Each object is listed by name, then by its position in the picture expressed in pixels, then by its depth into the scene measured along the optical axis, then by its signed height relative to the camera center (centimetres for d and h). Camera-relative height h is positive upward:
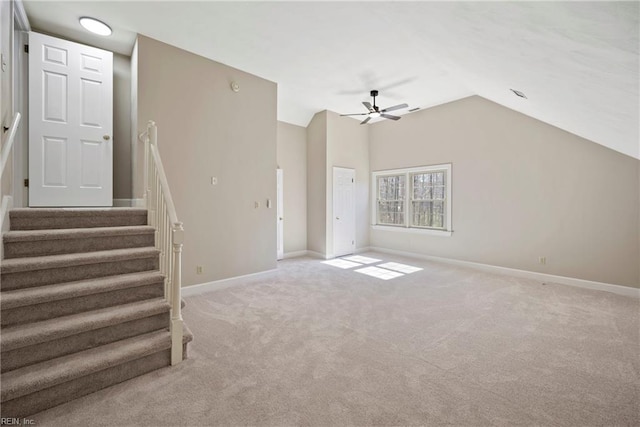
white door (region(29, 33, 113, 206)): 318 +102
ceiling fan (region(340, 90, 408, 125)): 447 +171
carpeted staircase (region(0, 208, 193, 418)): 175 -77
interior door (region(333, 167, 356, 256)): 643 -1
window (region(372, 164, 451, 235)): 590 +27
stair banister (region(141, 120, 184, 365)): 222 -19
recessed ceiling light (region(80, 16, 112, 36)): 319 +216
